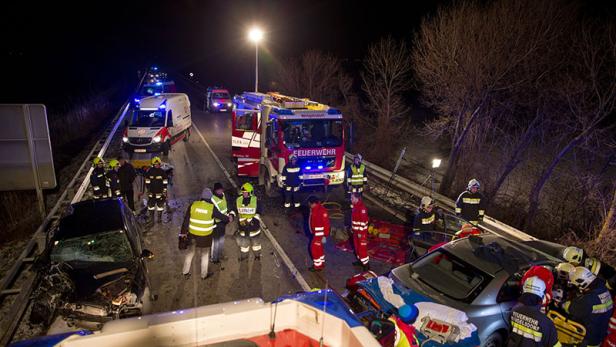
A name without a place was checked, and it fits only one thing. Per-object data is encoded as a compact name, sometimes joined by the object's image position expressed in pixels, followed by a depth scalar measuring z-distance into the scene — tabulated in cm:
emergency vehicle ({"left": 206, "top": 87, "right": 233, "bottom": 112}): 2922
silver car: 465
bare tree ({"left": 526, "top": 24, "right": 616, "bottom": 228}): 945
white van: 1511
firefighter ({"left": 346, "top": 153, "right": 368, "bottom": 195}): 1009
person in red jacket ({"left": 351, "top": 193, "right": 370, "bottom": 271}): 736
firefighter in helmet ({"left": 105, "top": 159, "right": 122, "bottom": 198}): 900
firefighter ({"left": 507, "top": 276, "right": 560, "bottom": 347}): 390
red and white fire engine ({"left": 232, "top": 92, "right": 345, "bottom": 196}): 1057
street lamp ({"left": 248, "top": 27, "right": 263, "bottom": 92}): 2191
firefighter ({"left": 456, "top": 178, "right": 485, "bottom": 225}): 784
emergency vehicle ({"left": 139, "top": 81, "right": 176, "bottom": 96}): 3034
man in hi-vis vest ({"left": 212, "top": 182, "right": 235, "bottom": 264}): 689
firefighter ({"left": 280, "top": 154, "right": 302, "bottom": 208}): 1020
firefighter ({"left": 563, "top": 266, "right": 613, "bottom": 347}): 469
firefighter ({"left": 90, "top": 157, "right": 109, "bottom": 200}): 885
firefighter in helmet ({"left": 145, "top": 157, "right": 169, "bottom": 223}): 896
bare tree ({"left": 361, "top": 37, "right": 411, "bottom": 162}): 1712
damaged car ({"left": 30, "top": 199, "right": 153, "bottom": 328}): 507
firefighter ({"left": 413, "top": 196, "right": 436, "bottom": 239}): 718
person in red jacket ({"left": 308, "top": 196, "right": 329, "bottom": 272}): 711
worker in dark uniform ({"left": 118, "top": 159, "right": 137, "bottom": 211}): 920
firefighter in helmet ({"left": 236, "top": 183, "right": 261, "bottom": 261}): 713
